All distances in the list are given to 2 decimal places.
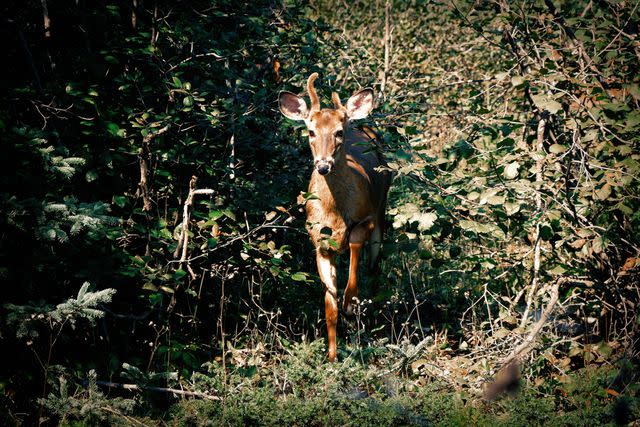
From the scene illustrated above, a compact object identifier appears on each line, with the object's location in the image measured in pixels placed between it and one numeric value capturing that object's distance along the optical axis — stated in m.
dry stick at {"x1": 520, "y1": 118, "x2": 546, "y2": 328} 10.46
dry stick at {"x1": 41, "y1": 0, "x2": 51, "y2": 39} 10.58
